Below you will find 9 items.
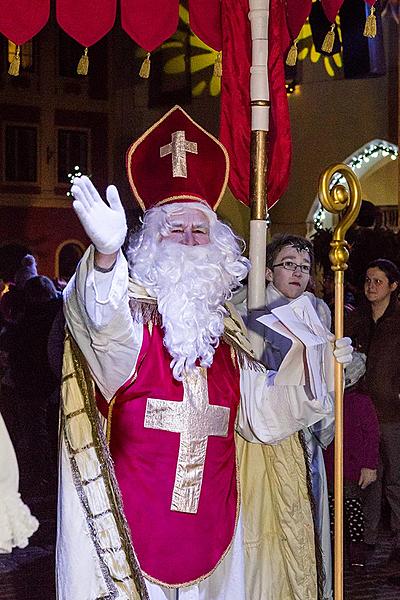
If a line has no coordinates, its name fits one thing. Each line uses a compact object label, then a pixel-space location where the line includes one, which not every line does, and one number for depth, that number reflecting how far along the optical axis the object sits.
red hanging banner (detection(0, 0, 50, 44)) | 4.75
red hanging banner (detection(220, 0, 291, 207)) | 5.27
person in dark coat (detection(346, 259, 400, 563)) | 6.94
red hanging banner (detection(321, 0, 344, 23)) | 5.41
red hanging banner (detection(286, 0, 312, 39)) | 5.47
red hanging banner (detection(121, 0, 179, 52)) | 5.04
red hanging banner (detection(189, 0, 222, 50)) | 5.30
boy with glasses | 5.26
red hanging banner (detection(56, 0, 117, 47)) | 4.90
